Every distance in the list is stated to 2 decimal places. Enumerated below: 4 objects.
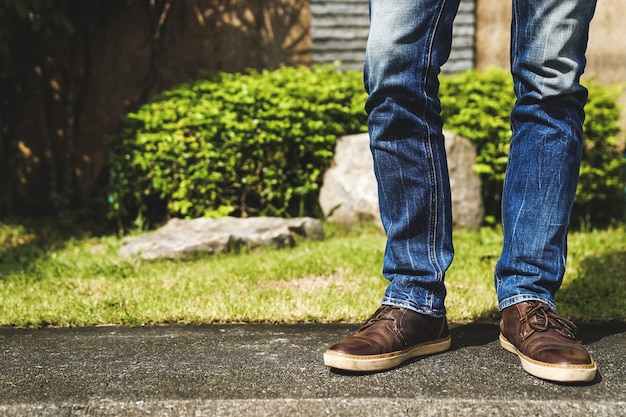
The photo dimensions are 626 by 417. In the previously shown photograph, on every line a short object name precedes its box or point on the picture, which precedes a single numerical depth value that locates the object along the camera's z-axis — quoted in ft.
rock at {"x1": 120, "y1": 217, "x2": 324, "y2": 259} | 13.65
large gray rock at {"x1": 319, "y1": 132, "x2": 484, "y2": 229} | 16.17
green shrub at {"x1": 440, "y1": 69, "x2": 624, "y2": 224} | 16.61
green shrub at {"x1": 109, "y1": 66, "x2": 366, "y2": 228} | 16.28
